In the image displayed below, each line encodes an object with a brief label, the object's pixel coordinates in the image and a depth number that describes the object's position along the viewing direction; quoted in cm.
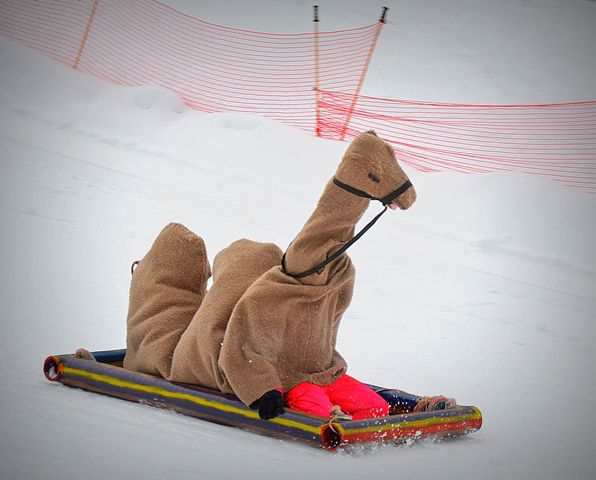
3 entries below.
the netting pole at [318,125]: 1866
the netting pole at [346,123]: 1847
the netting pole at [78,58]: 2173
